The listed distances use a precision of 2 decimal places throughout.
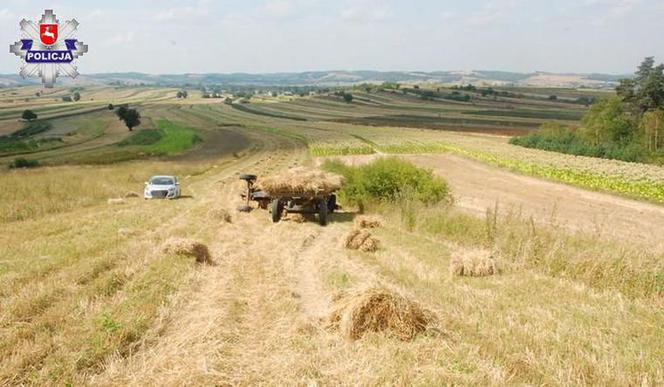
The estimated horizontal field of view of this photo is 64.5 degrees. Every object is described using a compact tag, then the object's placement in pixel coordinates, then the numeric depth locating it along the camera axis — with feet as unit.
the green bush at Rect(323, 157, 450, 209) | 74.58
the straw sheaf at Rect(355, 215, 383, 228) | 61.11
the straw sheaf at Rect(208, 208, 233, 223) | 63.31
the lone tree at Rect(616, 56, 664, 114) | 231.30
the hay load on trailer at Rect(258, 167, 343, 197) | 61.31
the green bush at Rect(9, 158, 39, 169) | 152.76
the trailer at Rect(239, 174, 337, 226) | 62.59
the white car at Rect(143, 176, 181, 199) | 90.43
